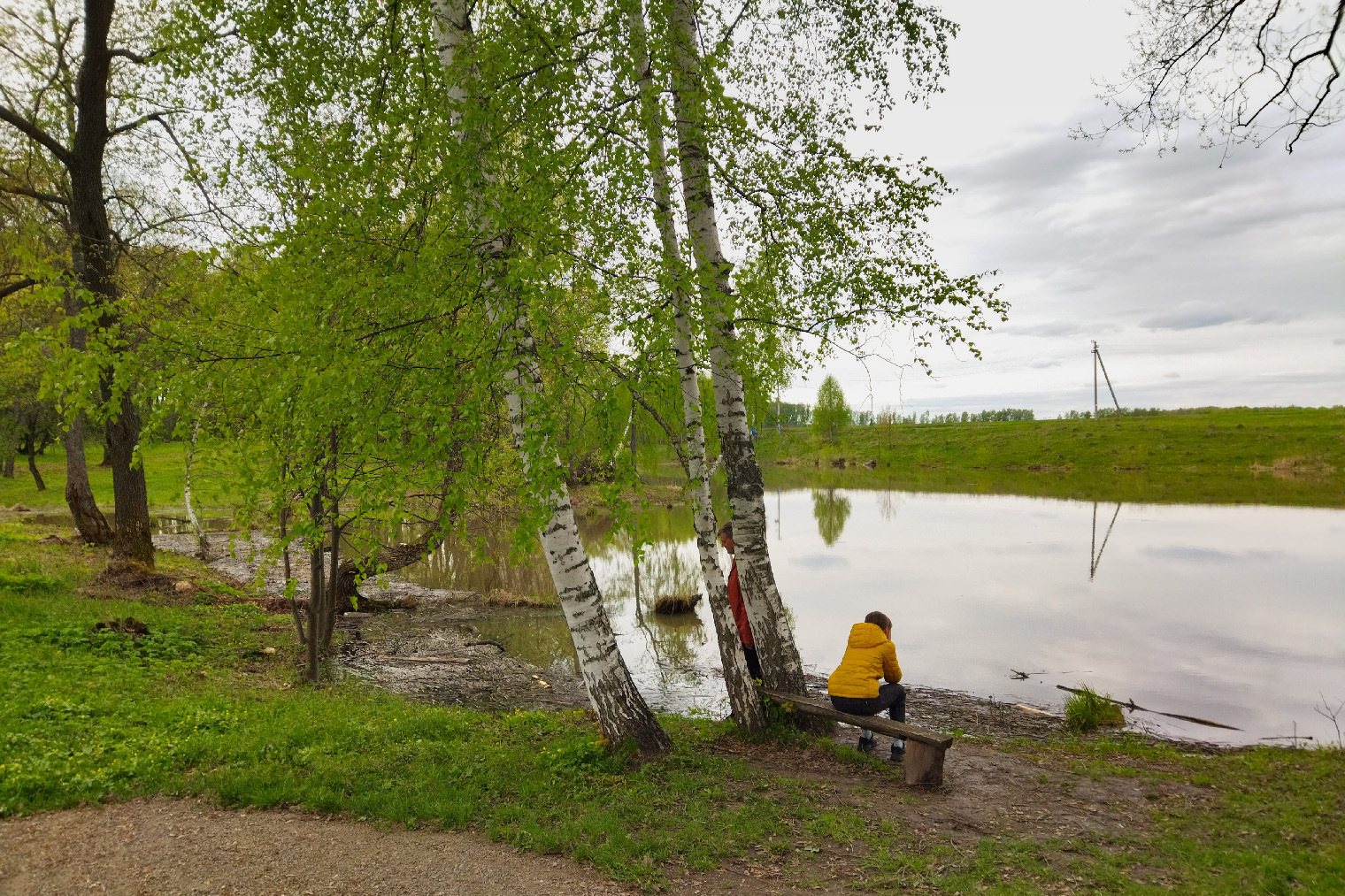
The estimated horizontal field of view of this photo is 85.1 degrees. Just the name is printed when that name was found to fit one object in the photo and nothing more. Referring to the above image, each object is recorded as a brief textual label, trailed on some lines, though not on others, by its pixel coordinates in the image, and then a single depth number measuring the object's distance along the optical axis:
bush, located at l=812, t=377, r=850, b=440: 82.75
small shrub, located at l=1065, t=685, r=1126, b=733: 10.21
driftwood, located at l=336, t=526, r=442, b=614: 16.00
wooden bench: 7.00
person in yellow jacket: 7.84
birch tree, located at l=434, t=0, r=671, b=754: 5.58
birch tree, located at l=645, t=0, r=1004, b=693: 7.24
